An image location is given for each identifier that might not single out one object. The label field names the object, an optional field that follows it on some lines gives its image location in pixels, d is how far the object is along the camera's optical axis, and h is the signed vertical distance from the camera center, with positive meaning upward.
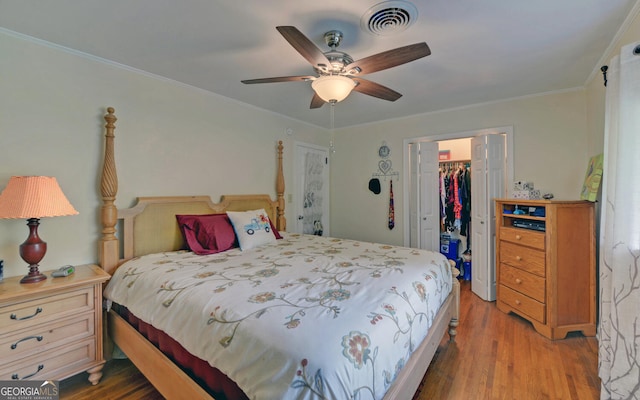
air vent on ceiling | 1.46 +1.06
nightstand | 1.46 -0.79
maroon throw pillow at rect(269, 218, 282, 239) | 2.87 -0.41
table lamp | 1.51 -0.05
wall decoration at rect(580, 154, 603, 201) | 2.21 +0.14
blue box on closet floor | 3.92 -0.79
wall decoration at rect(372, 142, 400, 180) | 3.90 +0.47
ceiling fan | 1.43 +0.81
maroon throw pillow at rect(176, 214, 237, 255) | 2.27 -0.33
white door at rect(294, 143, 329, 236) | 3.89 +0.12
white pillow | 2.41 -0.31
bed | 0.93 -0.52
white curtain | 1.38 -0.24
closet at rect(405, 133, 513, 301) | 3.05 +0.01
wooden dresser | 2.26 -0.67
